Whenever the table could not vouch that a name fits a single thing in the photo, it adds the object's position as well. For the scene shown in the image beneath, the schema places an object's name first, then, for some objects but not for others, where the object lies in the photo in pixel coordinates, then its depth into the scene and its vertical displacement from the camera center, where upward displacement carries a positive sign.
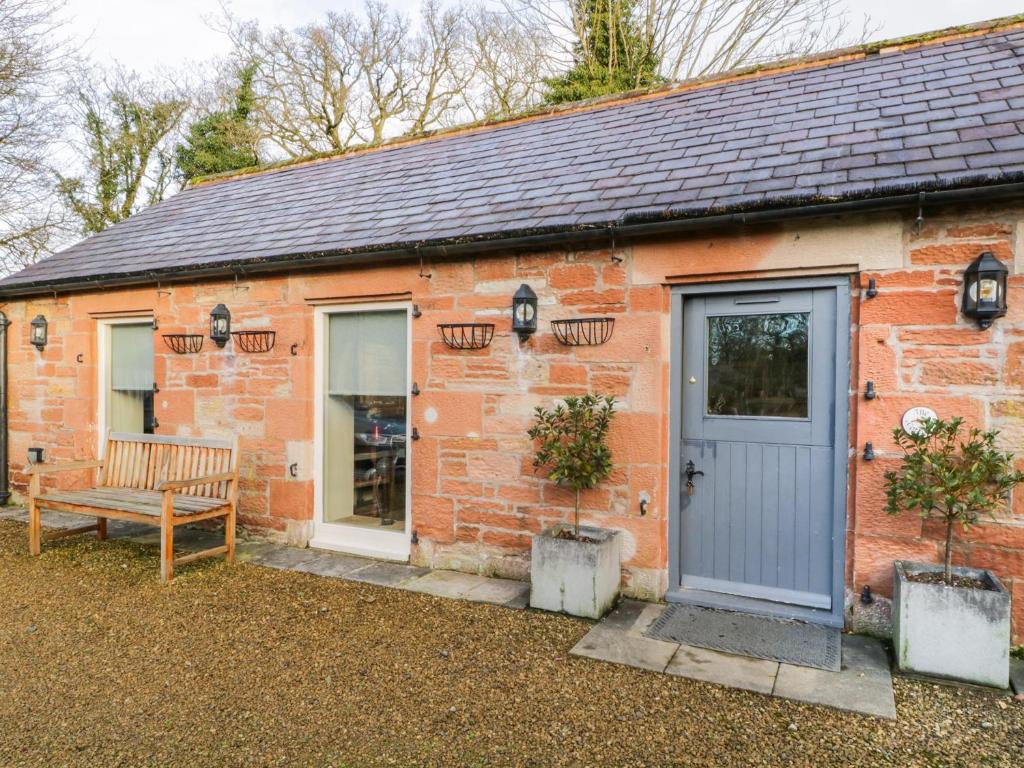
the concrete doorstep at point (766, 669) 3.13 -1.53
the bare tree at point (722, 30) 12.97 +7.51
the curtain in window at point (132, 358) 7.18 +0.27
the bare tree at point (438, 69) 15.76 +7.96
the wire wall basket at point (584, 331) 4.57 +0.41
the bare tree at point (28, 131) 10.88 +4.71
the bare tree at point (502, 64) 14.67 +7.71
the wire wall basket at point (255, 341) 6.07 +0.41
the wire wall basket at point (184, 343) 6.52 +0.41
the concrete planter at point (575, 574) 4.14 -1.27
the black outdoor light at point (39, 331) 7.69 +0.60
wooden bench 4.98 -0.99
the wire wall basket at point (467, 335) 5.05 +0.41
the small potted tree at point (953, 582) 3.22 -1.03
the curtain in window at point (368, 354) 5.65 +0.28
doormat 3.60 -1.52
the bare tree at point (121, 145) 16.05 +6.21
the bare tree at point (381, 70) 15.78 +7.97
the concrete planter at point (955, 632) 3.20 -1.26
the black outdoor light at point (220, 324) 6.23 +0.58
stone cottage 3.80 +0.47
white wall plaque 3.73 -0.15
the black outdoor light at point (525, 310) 4.77 +0.58
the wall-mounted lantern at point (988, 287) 3.52 +0.59
